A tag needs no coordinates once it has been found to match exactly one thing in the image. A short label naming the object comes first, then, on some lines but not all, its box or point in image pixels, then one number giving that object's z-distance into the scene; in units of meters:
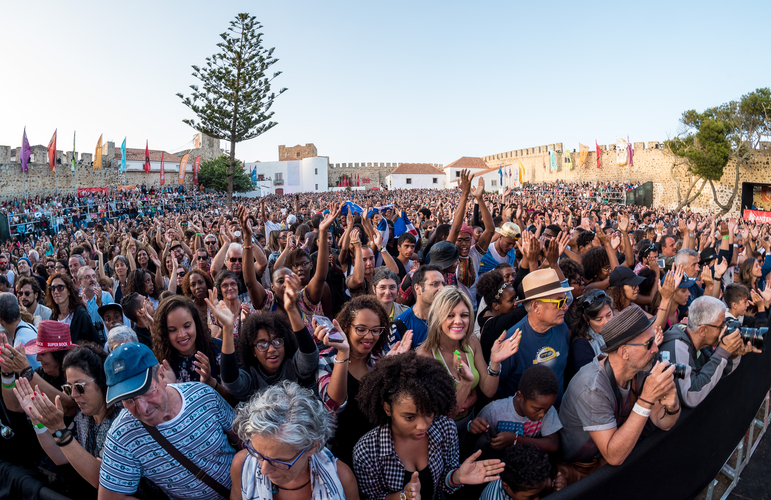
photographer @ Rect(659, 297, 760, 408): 2.24
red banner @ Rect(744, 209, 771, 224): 19.45
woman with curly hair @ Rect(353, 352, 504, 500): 1.75
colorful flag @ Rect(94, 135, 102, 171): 25.78
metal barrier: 3.06
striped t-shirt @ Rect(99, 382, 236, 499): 1.74
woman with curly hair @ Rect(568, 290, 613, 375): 2.64
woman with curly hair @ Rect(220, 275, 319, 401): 2.09
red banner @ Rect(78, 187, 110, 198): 20.91
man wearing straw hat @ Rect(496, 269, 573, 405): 2.48
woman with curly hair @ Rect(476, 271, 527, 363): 3.04
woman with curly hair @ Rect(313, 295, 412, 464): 2.02
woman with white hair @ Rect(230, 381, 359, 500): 1.54
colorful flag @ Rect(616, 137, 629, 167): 34.84
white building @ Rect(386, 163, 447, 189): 52.66
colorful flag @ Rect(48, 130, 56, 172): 21.07
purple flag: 19.38
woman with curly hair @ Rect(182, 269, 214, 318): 3.57
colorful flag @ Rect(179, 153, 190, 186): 31.44
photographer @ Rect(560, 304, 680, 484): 1.78
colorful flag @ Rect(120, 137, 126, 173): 26.73
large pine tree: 20.30
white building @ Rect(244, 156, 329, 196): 50.16
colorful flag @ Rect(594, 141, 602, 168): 37.12
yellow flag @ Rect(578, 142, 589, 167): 38.03
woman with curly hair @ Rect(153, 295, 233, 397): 2.49
